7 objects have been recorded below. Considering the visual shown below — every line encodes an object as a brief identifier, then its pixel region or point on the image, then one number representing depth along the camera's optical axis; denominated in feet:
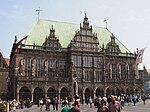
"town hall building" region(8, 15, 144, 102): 168.14
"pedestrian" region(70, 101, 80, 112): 30.45
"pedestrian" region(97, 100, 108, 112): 36.63
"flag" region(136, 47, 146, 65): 161.28
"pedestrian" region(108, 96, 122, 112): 35.99
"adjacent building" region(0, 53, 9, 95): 231.50
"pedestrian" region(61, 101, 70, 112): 33.54
